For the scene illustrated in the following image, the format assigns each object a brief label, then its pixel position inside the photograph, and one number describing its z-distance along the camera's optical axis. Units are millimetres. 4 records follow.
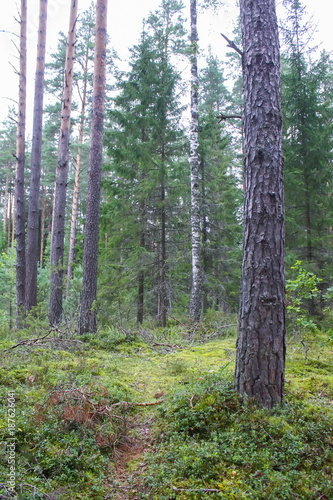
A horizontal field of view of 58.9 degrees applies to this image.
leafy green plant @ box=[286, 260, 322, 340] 4457
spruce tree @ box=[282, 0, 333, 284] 9188
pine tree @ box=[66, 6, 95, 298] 17375
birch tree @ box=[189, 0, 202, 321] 9406
